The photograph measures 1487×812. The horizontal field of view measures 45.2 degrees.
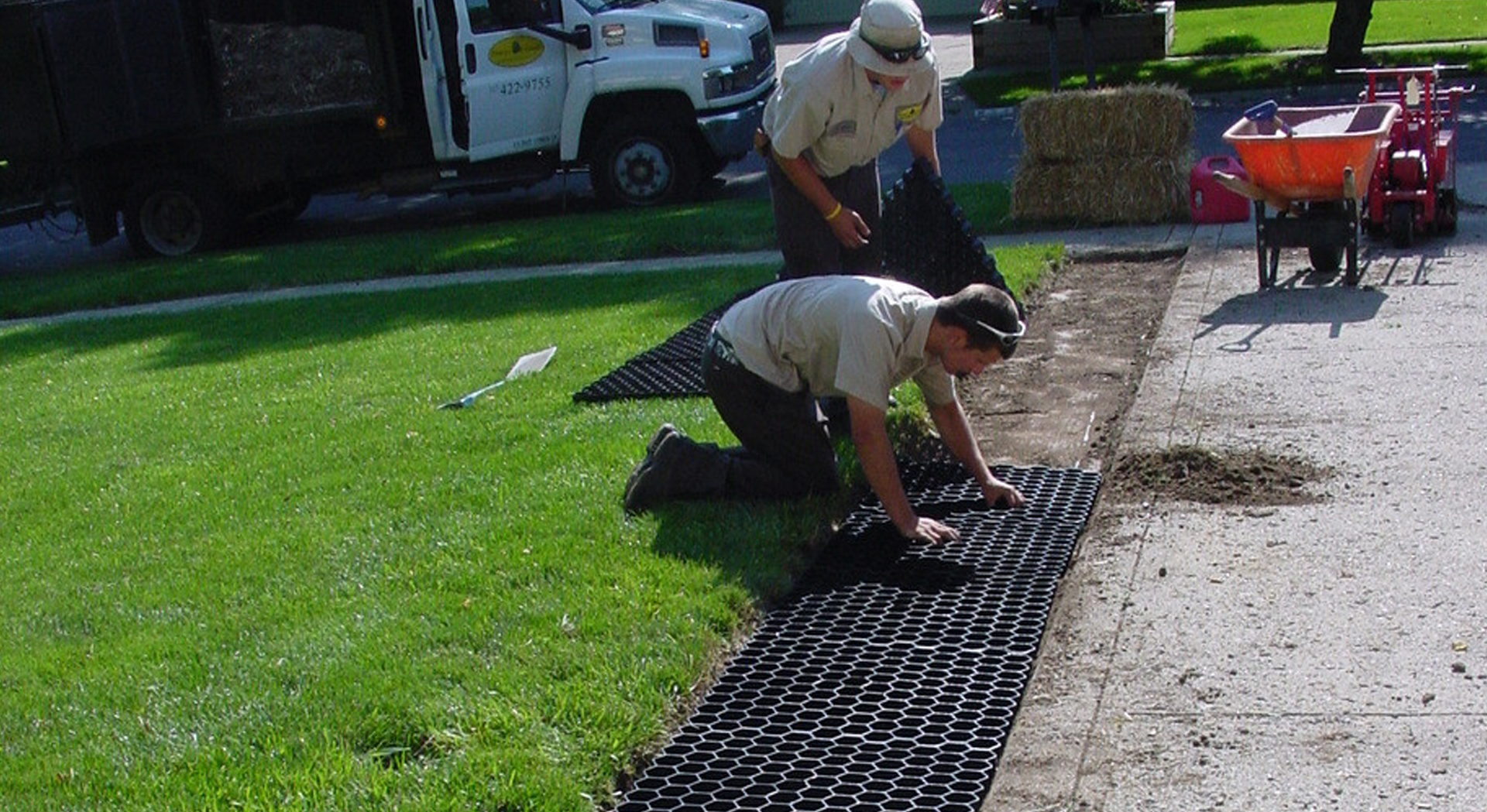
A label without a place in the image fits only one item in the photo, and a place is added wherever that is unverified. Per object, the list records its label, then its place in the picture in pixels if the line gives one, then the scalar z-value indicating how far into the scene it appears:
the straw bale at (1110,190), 12.38
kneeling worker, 5.69
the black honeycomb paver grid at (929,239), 7.81
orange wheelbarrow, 9.24
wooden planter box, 24.92
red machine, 10.30
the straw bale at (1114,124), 12.43
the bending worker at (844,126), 6.58
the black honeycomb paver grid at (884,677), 4.40
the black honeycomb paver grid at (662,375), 8.38
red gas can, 11.90
